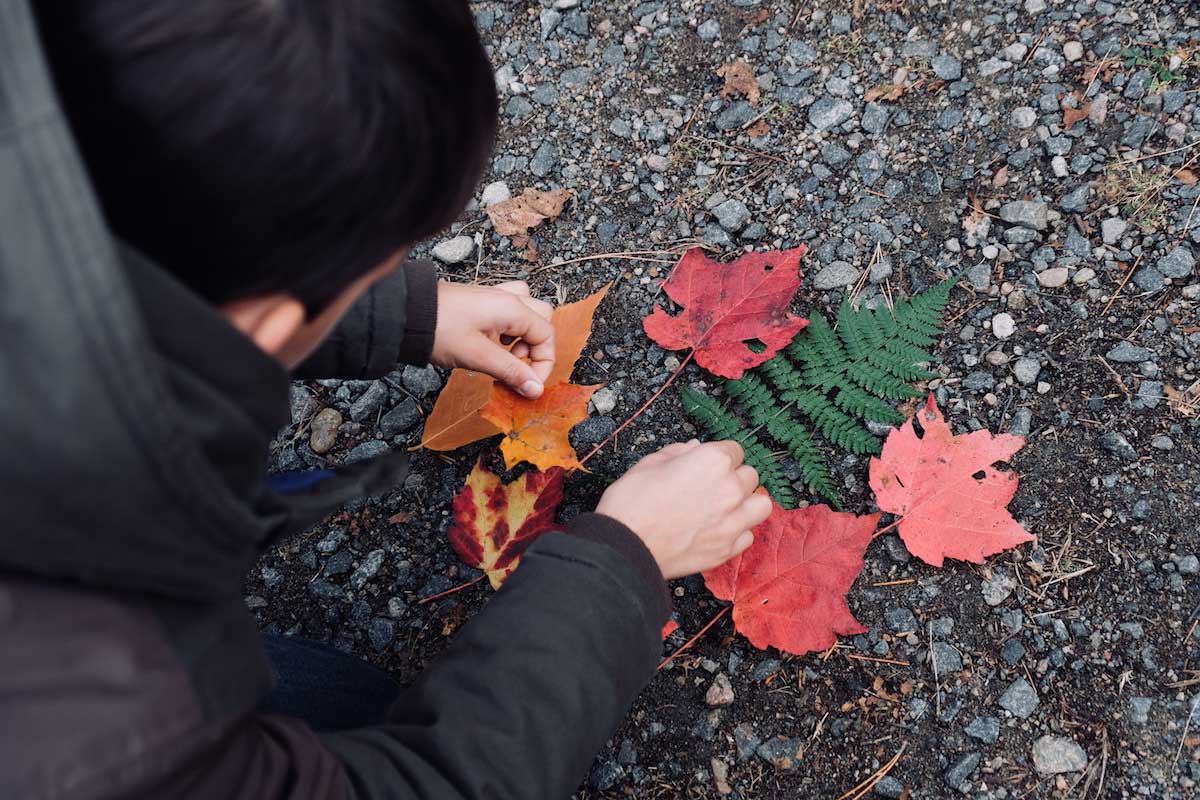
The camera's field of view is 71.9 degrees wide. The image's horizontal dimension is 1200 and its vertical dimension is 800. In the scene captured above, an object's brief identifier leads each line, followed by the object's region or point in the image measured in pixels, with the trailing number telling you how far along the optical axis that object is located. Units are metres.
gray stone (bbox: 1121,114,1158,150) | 2.15
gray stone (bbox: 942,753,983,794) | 1.71
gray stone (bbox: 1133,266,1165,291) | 2.01
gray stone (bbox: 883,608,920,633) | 1.84
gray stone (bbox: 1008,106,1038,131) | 2.23
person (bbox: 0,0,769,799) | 0.71
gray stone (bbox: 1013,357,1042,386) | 1.98
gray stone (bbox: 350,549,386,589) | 2.02
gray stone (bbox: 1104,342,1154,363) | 1.95
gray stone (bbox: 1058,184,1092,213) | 2.12
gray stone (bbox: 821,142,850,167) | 2.29
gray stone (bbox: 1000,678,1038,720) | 1.74
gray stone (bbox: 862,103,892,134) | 2.31
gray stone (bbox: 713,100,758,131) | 2.39
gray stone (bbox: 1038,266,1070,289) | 2.05
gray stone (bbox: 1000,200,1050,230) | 2.11
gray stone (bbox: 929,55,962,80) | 2.32
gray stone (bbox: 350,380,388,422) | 2.19
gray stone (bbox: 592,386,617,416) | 2.13
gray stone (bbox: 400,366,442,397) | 2.17
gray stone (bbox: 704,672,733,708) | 1.84
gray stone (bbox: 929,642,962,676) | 1.79
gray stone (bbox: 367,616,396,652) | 1.96
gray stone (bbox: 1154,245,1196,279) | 2.00
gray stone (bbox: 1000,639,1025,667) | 1.78
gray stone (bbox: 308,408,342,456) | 2.17
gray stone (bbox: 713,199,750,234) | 2.26
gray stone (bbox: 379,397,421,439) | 2.16
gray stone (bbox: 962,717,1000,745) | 1.73
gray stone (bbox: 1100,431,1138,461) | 1.88
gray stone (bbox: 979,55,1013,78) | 2.30
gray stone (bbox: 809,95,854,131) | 2.34
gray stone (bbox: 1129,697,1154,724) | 1.69
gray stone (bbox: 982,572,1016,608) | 1.82
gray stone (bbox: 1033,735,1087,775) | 1.68
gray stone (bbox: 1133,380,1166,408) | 1.92
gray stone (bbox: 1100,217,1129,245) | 2.07
